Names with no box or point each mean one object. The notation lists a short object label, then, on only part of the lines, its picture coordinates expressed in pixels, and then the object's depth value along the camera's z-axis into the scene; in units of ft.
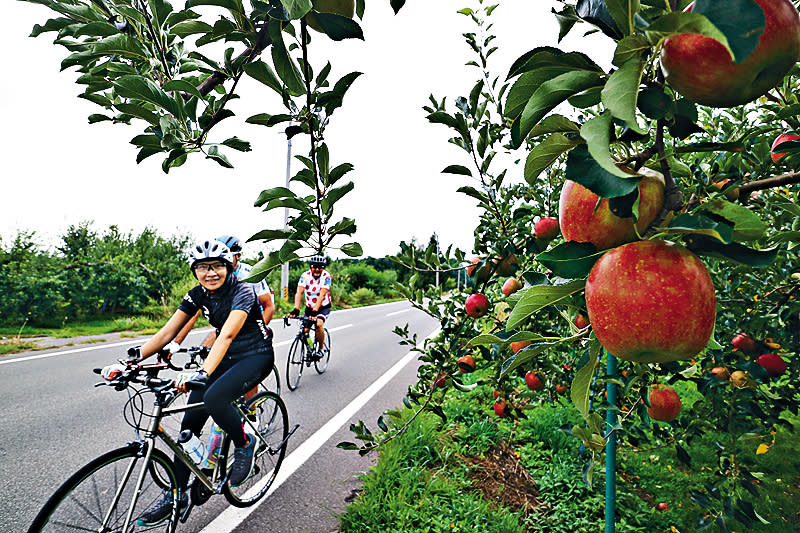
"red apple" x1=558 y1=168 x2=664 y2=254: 1.83
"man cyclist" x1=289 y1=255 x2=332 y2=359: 19.71
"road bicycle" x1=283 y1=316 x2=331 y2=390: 18.51
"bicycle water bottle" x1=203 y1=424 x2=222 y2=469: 8.97
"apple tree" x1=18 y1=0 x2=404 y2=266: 2.16
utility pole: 48.14
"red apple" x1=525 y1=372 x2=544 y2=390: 6.76
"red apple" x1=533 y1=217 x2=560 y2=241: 4.09
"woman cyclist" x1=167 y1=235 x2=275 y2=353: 9.51
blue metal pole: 4.57
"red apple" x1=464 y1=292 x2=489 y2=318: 5.50
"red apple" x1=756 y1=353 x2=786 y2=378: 5.30
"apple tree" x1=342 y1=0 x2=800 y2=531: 1.39
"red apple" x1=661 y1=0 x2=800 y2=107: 1.51
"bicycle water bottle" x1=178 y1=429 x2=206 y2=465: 8.27
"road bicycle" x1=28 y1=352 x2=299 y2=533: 6.75
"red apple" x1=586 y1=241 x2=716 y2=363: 1.76
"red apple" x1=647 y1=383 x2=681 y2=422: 4.66
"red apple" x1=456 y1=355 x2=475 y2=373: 5.54
